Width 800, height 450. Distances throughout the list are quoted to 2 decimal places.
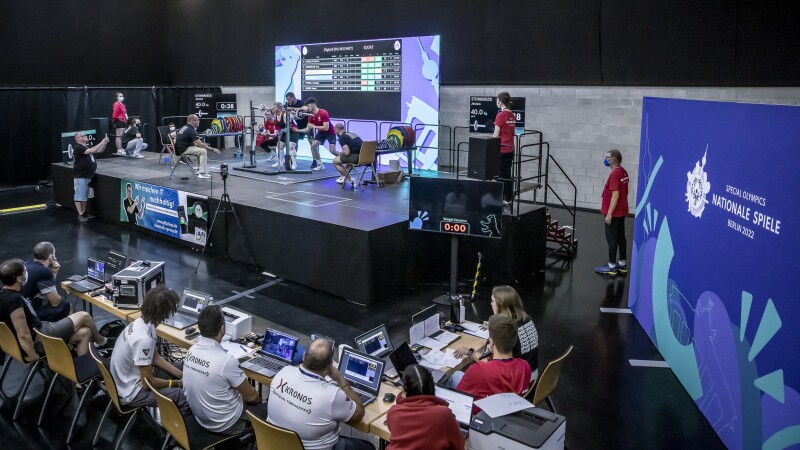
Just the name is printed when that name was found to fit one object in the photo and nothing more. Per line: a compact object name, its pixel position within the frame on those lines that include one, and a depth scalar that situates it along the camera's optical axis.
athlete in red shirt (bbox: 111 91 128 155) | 16.73
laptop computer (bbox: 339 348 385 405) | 4.15
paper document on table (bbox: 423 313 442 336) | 5.03
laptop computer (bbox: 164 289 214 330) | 5.34
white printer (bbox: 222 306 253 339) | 5.07
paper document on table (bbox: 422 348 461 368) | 4.61
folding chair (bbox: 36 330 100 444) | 4.88
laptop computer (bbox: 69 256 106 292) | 6.25
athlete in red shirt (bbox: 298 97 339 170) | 13.08
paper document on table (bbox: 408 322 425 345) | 4.87
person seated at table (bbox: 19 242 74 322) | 5.60
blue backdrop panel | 3.95
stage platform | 7.94
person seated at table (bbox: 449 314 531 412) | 4.01
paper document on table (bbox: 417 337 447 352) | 4.84
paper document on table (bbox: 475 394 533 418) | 3.54
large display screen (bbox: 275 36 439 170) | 14.73
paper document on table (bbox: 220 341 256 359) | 4.81
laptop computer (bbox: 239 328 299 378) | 4.58
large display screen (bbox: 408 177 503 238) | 7.01
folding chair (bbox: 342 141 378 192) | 11.44
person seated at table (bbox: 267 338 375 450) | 3.69
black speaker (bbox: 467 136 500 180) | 8.46
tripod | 9.27
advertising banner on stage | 10.02
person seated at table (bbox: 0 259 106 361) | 5.19
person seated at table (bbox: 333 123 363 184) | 11.50
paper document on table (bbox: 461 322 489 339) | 5.07
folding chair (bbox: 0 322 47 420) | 5.23
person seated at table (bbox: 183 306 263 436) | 4.11
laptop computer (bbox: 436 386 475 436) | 3.71
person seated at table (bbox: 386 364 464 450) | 3.30
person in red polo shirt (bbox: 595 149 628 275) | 8.53
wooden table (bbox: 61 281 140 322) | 5.60
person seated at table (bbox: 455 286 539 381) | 4.51
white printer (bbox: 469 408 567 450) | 3.29
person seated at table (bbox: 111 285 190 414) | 4.51
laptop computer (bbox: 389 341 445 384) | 4.25
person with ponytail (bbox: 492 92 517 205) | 9.11
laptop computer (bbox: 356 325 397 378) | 4.59
